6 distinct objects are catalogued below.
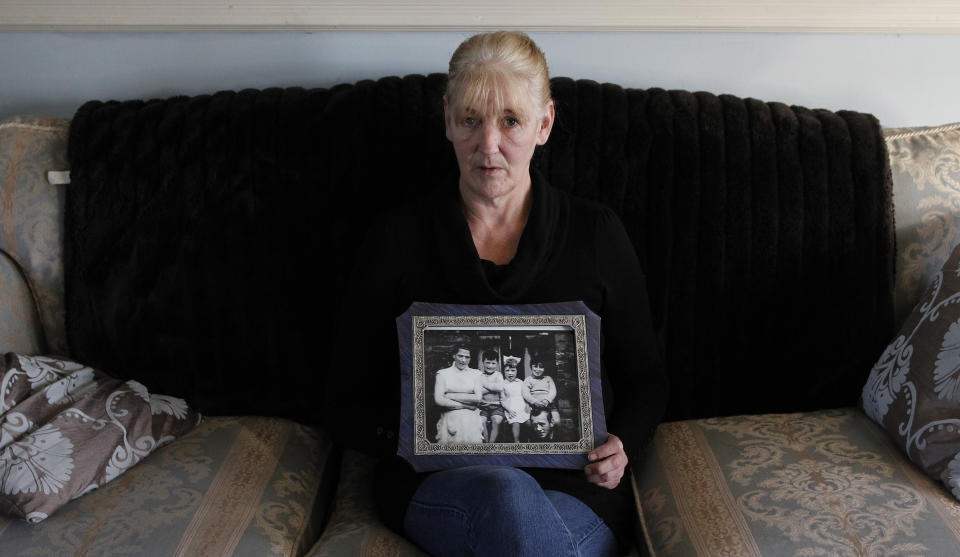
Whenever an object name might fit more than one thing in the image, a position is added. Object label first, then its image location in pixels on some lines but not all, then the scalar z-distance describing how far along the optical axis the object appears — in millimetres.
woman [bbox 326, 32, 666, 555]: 1286
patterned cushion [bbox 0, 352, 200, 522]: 1282
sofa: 1569
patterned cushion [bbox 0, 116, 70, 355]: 1609
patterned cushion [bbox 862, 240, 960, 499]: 1290
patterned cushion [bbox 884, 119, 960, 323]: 1566
